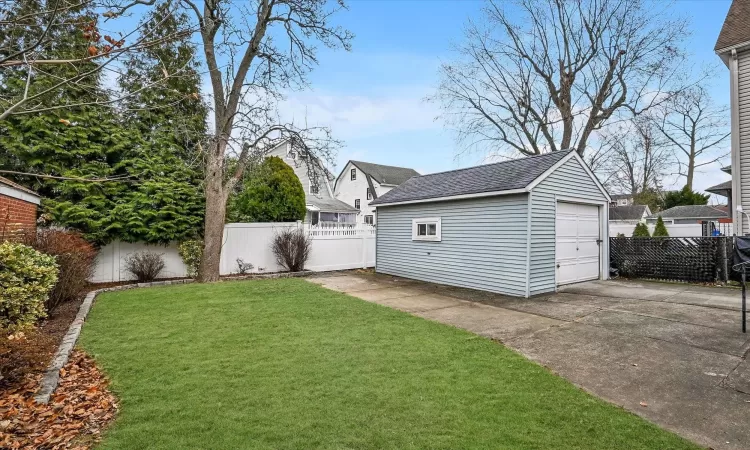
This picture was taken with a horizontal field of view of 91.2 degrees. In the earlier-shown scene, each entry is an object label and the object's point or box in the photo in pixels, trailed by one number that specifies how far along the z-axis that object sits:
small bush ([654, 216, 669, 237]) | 18.03
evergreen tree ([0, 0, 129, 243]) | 9.16
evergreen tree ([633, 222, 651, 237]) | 18.36
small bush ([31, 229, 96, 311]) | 6.78
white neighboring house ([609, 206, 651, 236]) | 31.98
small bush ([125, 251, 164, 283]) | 10.11
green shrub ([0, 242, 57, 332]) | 4.80
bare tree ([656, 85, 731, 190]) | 24.73
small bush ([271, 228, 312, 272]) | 11.97
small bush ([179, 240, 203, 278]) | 10.87
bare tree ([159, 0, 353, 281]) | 10.39
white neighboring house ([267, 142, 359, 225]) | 22.36
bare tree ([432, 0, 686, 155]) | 18.00
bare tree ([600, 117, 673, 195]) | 22.86
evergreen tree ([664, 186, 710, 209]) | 33.19
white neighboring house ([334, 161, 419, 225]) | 31.08
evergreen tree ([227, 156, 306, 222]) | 13.04
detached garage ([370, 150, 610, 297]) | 8.41
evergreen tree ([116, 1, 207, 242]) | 10.09
